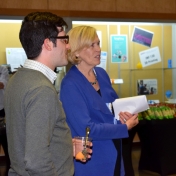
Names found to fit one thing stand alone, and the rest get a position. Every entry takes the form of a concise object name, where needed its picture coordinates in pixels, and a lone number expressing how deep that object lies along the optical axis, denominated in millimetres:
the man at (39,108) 1260
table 3906
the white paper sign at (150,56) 5227
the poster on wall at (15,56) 4570
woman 1939
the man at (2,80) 4093
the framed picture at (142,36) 5082
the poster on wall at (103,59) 5016
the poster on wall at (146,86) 5207
